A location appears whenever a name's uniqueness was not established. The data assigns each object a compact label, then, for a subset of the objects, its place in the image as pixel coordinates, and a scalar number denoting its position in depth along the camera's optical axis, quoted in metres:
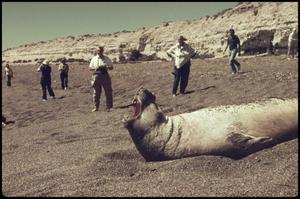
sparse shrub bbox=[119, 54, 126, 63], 38.94
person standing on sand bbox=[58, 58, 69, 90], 20.16
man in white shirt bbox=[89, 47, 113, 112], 11.99
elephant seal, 6.58
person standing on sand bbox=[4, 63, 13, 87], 24.58
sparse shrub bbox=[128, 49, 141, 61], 37.80
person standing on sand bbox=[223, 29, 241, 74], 15.03
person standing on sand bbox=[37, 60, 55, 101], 16.91
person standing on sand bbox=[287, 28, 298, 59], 20.64
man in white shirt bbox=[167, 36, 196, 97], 12.24
